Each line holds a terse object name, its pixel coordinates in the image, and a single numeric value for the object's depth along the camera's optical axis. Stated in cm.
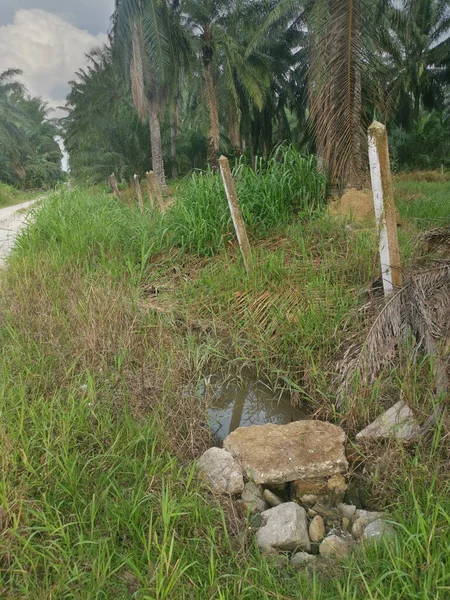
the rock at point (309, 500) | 228
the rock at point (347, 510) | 214
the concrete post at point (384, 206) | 291
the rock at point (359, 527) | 199
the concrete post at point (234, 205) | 442
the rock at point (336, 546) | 185
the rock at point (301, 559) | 183
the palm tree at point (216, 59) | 1700
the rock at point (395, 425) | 236
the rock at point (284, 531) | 190
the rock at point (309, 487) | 232
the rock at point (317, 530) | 200
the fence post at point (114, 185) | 949
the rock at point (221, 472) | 223
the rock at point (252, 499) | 218
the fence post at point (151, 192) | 651
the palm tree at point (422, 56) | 1977
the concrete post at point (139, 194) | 682
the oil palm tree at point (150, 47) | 1426
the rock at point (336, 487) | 228
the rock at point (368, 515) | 201
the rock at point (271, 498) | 229
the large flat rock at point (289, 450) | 236
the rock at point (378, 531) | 183
